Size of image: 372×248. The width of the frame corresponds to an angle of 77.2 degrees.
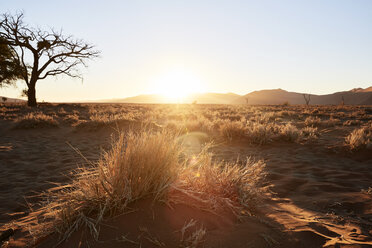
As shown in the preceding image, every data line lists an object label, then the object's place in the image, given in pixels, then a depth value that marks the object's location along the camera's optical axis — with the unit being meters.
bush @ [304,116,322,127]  12.31
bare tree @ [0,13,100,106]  21.23
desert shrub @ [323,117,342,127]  12.11
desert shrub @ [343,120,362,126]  12.61
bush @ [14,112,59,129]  10.29
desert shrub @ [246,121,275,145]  7.41
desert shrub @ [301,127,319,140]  8.16
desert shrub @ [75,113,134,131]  10.25
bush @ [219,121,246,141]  8.20
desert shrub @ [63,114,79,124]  12.98
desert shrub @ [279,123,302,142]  7.50
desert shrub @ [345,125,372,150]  5.85
